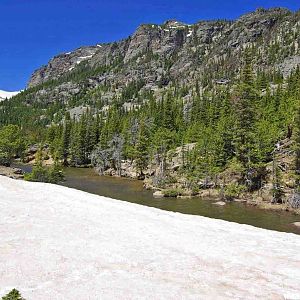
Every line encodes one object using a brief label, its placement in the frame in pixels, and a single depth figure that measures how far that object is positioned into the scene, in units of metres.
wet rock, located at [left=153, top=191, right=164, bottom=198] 61.81
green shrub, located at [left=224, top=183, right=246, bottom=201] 58.53
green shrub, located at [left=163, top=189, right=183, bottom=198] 61.34
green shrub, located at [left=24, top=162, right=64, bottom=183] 55.59
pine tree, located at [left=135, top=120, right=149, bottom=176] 91.25
